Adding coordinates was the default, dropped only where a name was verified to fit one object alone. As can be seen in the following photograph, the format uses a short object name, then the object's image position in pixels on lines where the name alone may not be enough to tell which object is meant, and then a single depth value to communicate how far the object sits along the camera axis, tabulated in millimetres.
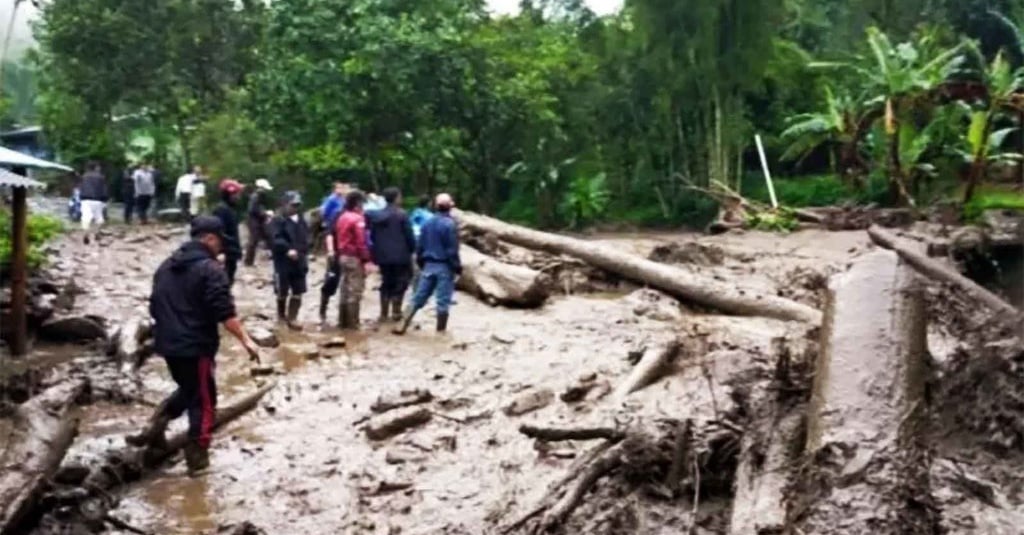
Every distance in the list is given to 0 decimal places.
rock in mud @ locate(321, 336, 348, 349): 12250
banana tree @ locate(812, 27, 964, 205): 23828
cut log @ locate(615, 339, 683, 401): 8930
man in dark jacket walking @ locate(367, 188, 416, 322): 13156
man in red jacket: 12969
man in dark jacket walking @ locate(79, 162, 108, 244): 23703
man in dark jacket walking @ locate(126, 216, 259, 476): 7574
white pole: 27059
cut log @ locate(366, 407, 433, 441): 8630
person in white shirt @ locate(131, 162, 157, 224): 27250
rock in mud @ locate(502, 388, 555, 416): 9048
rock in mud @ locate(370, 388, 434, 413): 9156
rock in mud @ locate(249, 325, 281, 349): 12211
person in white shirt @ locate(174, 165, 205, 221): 26084
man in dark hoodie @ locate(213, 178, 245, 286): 12792
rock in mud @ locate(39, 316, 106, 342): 12711
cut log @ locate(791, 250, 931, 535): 4609
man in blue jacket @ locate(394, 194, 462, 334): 12711
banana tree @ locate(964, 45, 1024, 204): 23016
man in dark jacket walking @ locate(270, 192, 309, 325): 13055
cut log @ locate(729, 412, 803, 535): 5062
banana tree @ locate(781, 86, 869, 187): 25078
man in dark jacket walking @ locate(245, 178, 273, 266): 15953
